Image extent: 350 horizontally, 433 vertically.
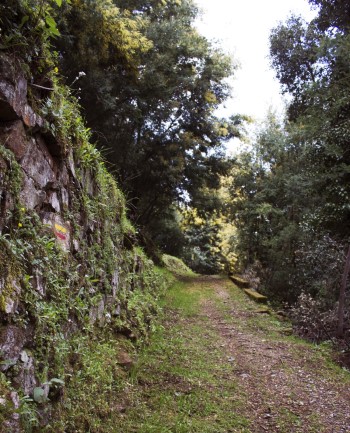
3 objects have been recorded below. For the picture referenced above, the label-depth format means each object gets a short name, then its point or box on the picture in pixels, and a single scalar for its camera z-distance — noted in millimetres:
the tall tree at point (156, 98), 8648
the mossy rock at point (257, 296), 12438
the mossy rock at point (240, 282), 14820
